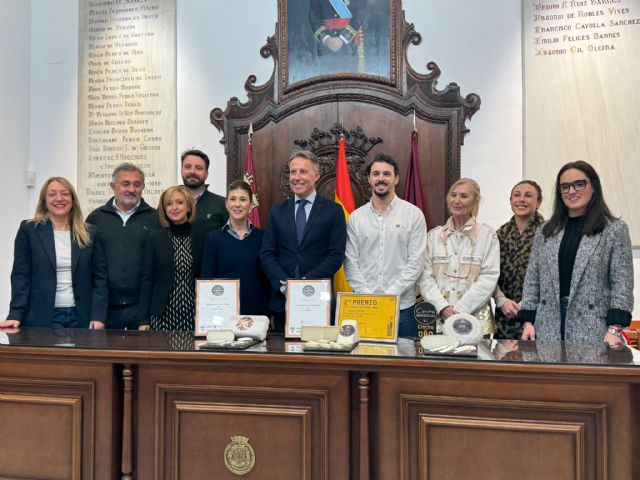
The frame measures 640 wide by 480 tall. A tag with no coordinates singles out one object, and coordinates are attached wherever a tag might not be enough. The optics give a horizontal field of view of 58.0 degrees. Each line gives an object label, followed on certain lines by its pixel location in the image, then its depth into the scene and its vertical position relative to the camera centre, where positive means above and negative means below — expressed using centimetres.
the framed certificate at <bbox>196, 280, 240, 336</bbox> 227 -18
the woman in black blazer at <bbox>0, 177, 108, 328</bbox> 279 -7
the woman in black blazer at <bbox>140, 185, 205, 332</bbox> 296 -7
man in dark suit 287 +10
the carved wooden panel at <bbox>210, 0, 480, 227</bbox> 441 +110
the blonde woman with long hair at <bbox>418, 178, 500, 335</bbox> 289 -4
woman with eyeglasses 235 -6
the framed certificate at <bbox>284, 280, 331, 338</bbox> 221 -19
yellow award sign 212 -22
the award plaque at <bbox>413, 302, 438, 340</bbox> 213 -24
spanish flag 434 +55
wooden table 171 -51
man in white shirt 291 +5
